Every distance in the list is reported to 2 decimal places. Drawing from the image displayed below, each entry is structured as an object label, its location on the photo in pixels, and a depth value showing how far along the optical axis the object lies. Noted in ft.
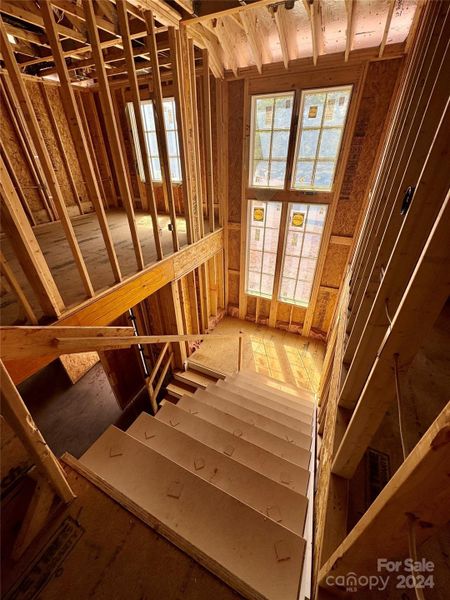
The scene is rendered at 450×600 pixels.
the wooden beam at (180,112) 9.52
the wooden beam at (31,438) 3.18
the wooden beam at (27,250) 5.30
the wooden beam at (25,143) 12.44
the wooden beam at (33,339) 4.42
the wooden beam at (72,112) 5.78
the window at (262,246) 15.48
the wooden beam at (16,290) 5.39
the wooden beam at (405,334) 2.43
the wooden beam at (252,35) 10.23
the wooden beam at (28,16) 8.54
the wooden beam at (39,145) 5.21
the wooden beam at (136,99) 7.14
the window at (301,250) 14.56
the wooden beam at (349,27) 8.90
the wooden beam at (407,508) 1.84
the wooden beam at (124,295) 6.47
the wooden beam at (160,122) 8.02
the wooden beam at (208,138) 11.67
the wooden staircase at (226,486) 4.08
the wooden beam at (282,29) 9.82
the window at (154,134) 15.14
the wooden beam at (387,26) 8.97
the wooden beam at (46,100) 14.16
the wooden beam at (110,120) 6.45
